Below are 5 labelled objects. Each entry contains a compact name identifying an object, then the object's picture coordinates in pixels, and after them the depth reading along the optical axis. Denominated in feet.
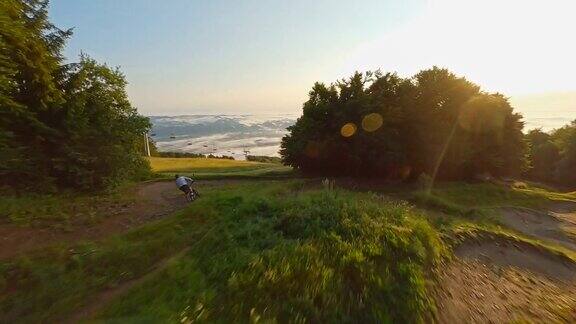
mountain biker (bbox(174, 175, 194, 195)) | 51.78
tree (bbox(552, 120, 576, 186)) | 138.72
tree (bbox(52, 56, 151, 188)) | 50.49
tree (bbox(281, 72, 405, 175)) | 74.13
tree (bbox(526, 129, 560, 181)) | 157.48
